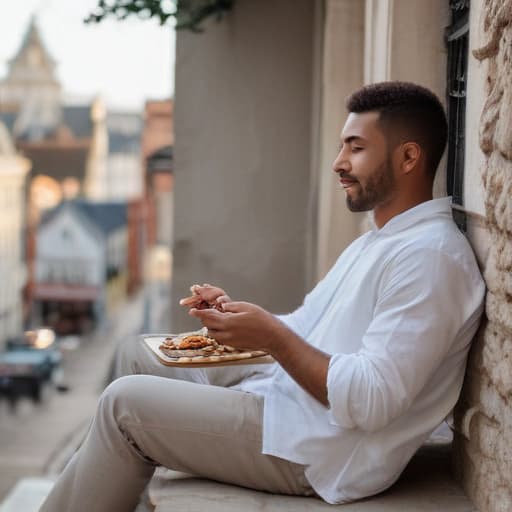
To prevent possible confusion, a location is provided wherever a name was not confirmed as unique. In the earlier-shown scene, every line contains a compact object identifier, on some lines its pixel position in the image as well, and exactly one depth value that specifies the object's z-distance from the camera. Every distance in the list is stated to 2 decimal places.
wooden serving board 2.25
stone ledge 2.17
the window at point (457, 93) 2.78
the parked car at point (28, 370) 30.08
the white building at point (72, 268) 45.41
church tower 58.25
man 2.07
